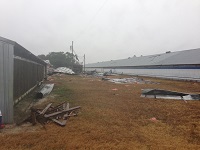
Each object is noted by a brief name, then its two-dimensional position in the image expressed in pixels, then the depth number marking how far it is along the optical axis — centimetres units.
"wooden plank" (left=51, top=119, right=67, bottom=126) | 450
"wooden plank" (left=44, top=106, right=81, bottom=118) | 486
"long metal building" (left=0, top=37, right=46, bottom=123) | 462
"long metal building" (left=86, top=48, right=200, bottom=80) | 1903
